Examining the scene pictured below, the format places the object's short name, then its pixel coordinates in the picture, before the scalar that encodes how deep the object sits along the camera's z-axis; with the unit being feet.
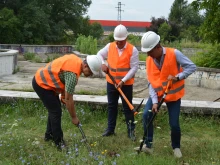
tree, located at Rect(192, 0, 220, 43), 29.81
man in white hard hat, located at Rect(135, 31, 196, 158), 13.41
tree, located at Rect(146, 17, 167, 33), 131.32
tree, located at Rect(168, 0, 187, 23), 186.09
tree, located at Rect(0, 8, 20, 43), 86.17
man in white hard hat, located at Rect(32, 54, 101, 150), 13.57
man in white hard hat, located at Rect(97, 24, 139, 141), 16.51
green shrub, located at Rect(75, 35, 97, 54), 52.42
